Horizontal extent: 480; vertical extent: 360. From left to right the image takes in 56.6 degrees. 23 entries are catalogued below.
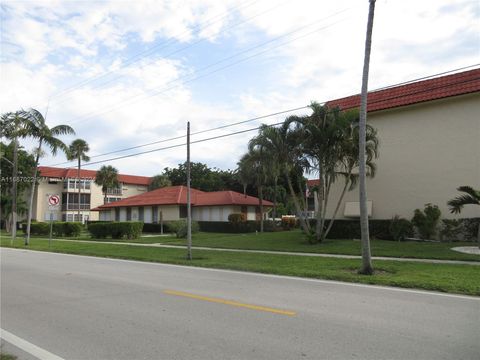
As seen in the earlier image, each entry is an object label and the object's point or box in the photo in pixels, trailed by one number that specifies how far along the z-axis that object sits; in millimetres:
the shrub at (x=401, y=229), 22625
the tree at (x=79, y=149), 56281
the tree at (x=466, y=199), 16781
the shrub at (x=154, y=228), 42469
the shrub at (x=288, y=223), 44938
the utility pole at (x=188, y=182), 17216
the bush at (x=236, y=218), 41000
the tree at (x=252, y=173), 35931
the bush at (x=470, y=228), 20756
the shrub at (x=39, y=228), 41750
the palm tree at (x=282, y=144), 21609
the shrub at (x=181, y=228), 31703
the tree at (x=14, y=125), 28656
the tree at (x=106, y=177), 61406
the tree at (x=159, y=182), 70812
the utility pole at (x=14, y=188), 31545
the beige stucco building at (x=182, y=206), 44406
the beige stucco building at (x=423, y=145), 21875
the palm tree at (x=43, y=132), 28938
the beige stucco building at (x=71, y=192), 66875
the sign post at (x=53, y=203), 25500
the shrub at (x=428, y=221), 22078
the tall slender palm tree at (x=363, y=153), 12227
